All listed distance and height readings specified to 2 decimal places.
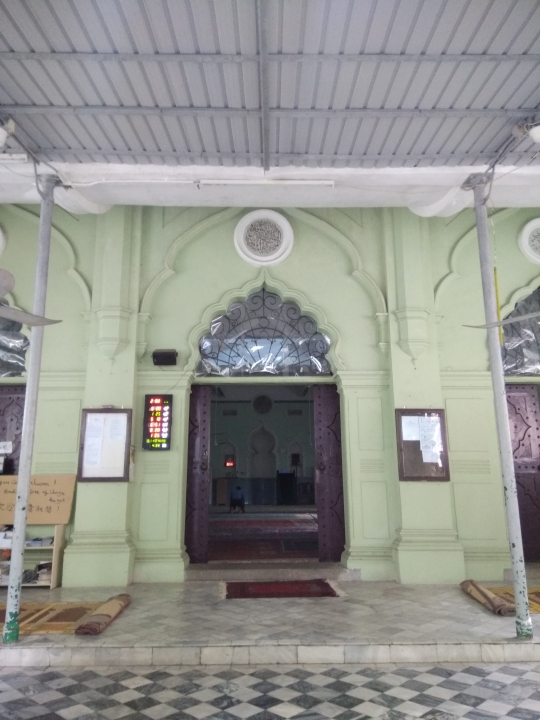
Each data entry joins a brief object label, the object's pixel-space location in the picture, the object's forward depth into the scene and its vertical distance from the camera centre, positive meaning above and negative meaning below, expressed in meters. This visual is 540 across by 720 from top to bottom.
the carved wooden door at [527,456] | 6.26 +0.10
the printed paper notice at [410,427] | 5.82 +0.42
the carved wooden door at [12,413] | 6.17 +0.64
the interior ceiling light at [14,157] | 4.56 +2.67
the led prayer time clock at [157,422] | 5.95 +0.51
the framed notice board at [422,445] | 5.74 +0.22
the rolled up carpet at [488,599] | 4.38 -1.17
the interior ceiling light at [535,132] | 4.04 +2.53
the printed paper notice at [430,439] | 5.80 +0.29
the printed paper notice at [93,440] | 5.72 +0.30
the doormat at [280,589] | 5.10 -1.23
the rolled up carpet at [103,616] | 3.89 -1.16
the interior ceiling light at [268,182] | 4.89 +2.61
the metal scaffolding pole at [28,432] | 3.88 +0.28
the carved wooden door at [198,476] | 6.18 -0.11
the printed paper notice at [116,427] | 5.77 +0.43
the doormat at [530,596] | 4.54 -1.22
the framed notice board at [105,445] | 5.68 +0.24
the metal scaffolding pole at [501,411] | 3.97 +0.44
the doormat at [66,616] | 3.99 -1.22
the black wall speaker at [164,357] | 6.05 +1.25
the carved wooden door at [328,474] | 6.21 -0.09
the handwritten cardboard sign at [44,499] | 5.66 -0.33
